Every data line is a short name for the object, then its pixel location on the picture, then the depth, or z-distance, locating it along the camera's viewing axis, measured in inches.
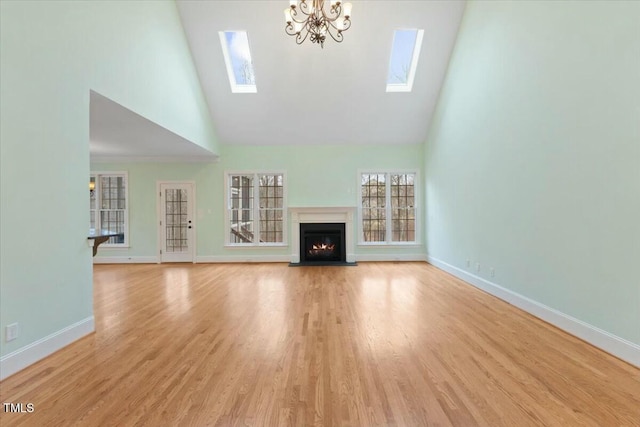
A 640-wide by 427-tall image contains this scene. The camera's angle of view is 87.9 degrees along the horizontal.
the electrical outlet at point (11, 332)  96.5
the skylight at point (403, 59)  246.5
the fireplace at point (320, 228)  304.7
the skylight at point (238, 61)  245.8
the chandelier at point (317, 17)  158.7
